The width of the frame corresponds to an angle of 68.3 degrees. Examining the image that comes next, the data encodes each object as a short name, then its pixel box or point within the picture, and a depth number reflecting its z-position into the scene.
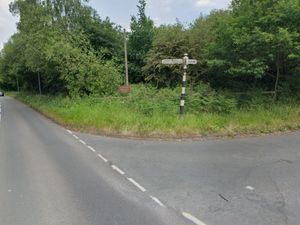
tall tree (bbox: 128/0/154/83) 18.66
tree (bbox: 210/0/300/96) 9.13
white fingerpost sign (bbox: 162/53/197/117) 8.55
